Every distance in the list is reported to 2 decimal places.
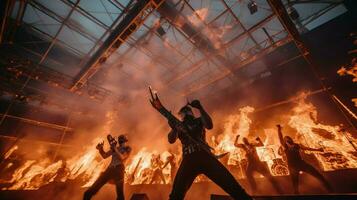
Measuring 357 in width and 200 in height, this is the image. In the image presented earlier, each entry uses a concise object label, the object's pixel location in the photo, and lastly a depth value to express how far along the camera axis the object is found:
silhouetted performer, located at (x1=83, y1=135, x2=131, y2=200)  3.73
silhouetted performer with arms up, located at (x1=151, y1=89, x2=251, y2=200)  2.19
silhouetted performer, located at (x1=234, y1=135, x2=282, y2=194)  5.03
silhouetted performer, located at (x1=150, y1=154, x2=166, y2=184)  8.32
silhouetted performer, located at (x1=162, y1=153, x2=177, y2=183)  8.22
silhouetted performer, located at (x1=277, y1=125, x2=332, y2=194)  4.38
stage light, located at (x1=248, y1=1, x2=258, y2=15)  8.68
